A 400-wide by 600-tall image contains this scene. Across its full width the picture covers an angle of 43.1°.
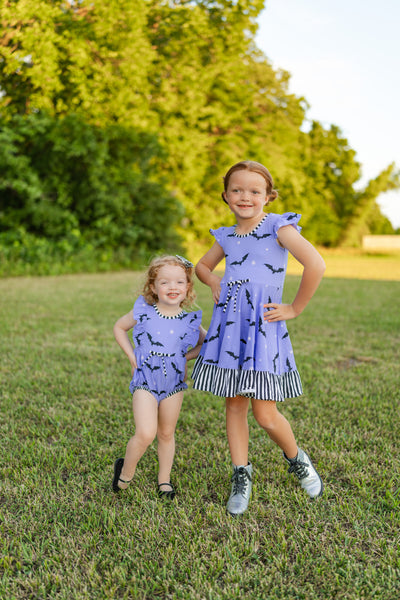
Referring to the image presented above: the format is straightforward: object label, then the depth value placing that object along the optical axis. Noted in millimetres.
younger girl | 2365
